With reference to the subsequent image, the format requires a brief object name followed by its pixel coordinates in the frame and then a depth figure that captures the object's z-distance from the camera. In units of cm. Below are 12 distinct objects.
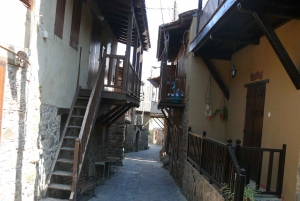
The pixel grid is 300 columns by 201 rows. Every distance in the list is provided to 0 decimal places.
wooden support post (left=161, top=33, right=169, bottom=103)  945
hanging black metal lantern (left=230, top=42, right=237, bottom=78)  701
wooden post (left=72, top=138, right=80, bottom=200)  518
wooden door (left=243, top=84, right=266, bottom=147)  595
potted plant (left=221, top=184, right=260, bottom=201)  392
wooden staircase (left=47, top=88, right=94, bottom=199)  544
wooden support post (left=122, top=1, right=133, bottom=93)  698
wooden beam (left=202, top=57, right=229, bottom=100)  830
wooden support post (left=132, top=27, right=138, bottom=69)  871
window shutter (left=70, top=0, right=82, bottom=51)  649
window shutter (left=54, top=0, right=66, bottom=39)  543
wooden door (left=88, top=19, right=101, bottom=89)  841
